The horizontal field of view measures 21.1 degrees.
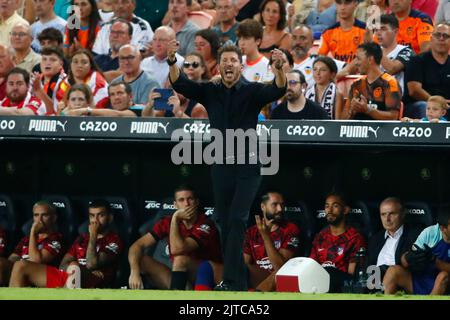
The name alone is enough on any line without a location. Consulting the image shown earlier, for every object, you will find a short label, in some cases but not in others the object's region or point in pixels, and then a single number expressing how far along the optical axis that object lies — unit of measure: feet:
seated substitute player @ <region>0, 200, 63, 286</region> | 38.22
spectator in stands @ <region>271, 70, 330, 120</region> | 36.40
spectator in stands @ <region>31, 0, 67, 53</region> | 45.57
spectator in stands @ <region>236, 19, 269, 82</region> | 38.91
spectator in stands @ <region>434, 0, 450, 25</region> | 40.78
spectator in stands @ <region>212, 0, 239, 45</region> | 42.60
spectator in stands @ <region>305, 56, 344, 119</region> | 37.86
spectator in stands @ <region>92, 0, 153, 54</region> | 43.62
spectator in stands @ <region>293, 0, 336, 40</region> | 42.90
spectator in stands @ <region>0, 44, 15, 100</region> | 42.11
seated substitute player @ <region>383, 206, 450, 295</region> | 34.42
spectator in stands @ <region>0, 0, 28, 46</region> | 45.41
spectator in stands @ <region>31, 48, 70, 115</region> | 40.09
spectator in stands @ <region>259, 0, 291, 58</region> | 41.22
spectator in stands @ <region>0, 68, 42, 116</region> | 39.52
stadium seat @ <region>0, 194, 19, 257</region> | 39.95
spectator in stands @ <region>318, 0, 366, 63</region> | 40.78
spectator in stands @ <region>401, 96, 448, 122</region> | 34.88
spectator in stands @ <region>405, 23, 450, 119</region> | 37.60
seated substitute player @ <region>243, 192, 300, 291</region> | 35.88
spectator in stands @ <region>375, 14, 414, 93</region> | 38.45
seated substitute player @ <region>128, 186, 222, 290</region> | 36.14
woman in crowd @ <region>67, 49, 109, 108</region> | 39.70
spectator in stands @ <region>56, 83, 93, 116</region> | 38.01
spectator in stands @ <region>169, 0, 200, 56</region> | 42.80
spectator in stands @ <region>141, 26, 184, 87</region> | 41.16
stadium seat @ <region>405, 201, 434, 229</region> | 35.91
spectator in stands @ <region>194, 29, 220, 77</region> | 40.19
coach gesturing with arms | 30.89
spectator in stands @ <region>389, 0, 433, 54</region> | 40.27
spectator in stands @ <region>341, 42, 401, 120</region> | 35.96
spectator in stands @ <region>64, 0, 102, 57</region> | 44.39
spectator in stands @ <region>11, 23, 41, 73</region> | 43.62
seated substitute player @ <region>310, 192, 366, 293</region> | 35.32
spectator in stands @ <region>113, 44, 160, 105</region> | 39.93
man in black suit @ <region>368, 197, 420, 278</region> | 35.24
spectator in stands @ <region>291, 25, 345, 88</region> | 40.24
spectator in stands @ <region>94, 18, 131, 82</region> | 43.01
